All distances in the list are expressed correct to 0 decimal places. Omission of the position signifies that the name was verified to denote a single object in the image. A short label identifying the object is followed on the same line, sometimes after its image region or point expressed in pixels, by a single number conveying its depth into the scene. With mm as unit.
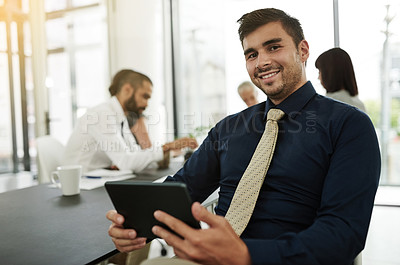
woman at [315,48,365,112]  2492
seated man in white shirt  2056
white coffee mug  1420
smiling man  785
